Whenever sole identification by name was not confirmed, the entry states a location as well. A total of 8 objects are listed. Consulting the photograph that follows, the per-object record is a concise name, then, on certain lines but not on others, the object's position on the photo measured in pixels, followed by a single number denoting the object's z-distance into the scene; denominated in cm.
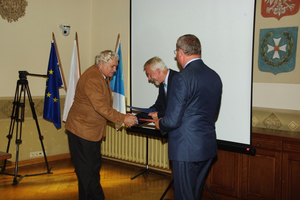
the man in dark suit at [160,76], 317
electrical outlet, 505
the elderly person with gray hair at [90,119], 300
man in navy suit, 218
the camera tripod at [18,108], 432
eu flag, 490
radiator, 458
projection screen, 294
